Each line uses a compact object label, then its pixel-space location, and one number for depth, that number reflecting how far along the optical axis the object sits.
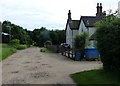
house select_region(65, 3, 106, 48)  18.96
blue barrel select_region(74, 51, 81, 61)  10.40
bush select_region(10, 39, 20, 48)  24.33
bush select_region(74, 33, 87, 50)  11.51
